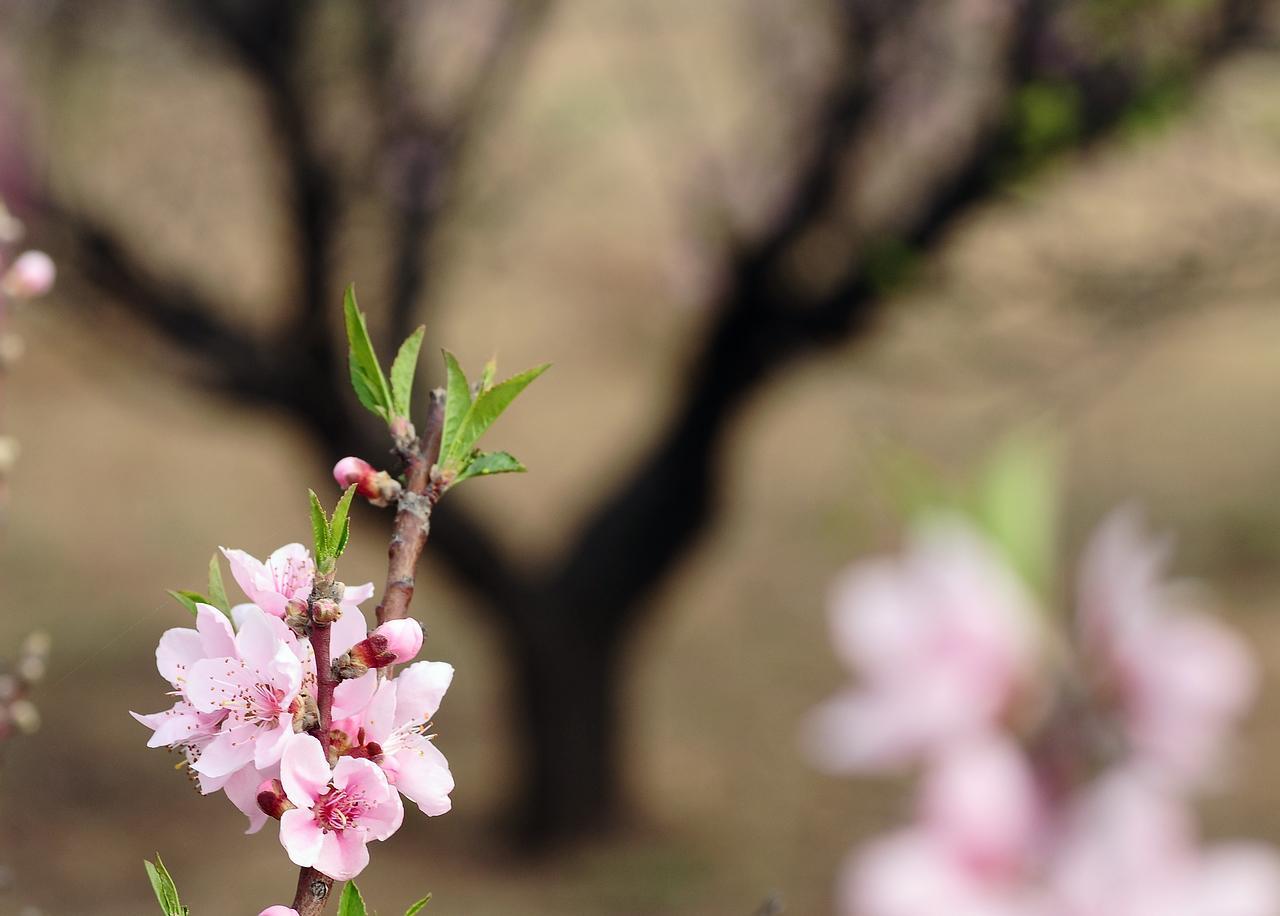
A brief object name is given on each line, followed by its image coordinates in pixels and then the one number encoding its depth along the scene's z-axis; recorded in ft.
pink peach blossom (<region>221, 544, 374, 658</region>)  5.32
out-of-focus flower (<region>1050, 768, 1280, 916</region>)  5.51
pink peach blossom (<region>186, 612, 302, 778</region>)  5.29
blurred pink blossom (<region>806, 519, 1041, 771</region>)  5.64
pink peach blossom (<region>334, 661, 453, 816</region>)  5.33
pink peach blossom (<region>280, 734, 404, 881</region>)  5.28
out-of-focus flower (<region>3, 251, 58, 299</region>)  6.04
